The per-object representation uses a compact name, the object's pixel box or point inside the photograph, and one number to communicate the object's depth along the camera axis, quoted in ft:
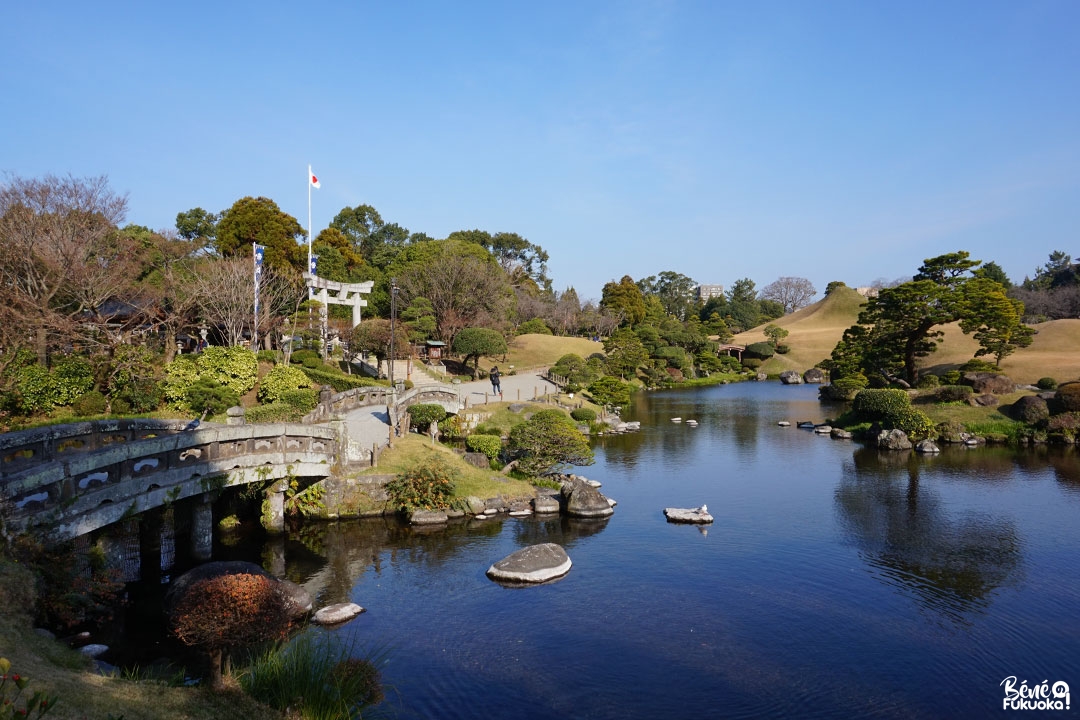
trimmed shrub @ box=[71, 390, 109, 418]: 86.17
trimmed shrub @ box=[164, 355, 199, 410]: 97.35
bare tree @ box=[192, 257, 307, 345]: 129.08
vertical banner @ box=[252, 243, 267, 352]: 123.54
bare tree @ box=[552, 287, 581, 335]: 301.43
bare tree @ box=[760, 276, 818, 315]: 526.98
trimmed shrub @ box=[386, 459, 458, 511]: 76.89
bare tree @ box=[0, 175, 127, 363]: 91.04
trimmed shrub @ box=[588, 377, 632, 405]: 174.09
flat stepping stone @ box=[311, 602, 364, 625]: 50.70
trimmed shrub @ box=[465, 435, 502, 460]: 95.76
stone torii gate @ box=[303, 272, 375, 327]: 169.48
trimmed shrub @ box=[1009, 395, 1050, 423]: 132.26
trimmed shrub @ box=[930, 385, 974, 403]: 148.15
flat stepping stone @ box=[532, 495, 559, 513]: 81.61
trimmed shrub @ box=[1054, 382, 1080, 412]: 128.98
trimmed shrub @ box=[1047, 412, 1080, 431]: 127.50
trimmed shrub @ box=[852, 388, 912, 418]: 133.77
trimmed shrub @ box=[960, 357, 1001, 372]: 169.37
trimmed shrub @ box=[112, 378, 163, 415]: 91.45
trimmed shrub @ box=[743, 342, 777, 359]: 309.22
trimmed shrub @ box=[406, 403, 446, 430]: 98.63
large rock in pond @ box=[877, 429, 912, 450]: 126.31
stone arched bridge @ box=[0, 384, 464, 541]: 42.42
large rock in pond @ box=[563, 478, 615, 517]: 81.15
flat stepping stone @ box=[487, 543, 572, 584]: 60.24
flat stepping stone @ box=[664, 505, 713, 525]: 79.56
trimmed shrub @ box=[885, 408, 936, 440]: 128.98
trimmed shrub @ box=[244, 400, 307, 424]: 92.12
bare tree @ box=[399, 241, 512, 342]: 204.13
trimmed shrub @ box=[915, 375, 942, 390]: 164.13
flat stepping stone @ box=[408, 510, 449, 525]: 75.15
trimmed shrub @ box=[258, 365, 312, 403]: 107.96
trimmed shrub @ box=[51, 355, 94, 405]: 84.99
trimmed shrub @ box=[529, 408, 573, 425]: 92.07
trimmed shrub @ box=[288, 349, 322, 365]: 140.77
